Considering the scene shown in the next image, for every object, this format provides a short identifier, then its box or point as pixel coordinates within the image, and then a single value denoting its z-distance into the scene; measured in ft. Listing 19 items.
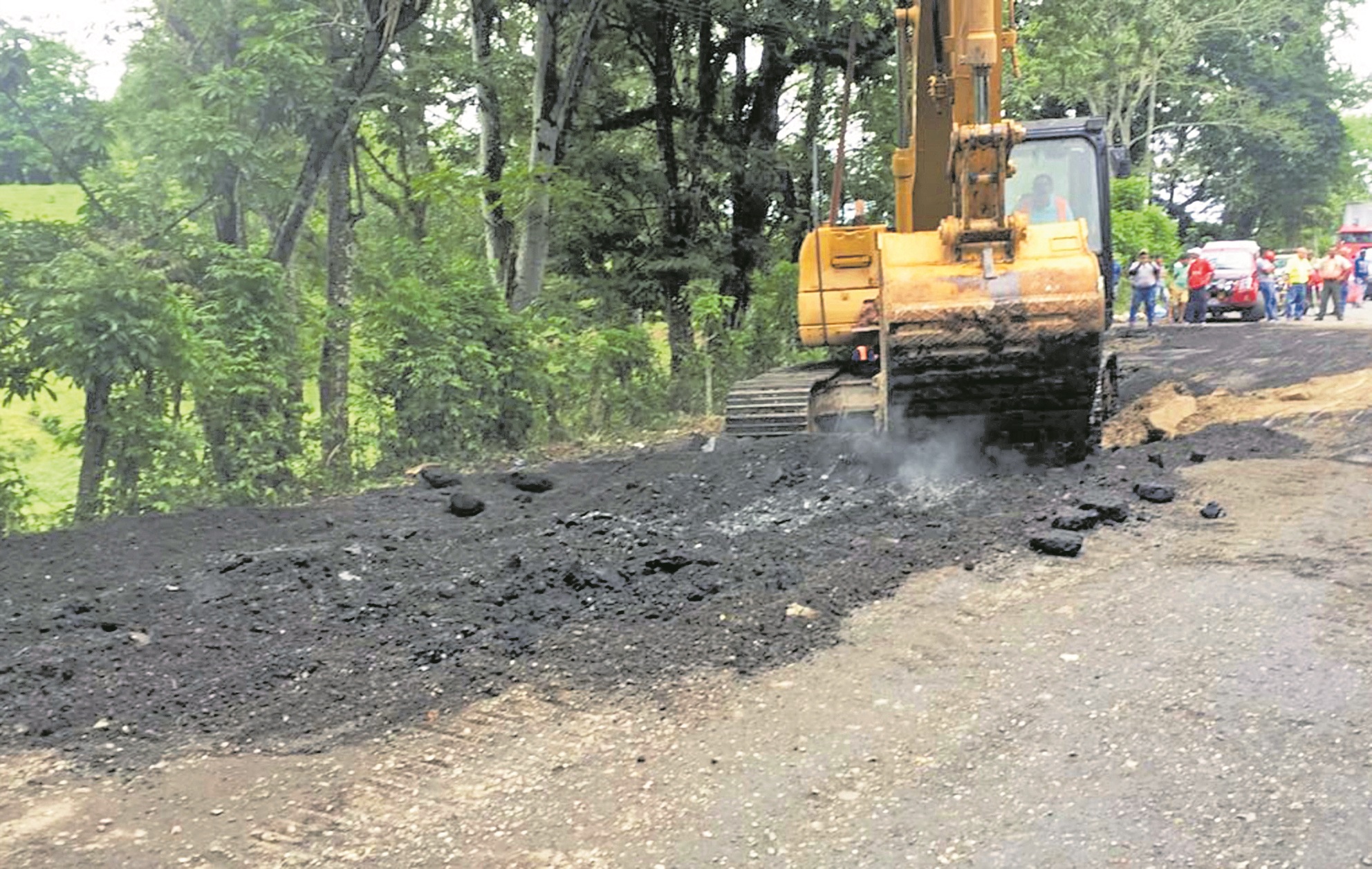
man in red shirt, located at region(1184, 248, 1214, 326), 74.84
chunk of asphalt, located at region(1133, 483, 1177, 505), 22.79
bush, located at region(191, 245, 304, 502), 28.71
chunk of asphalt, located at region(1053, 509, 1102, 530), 21.15
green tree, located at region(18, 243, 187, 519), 25.16
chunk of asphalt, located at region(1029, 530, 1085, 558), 19.62
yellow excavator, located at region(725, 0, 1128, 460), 22.33
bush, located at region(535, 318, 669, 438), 39.06
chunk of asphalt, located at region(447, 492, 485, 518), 25.26
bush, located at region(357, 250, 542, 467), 34.53
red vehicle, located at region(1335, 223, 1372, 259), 131.76
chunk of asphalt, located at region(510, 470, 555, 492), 27.99
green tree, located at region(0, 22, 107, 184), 31.42
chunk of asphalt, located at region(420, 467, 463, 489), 28.96
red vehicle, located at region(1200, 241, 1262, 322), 80.84
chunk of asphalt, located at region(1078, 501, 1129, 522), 21.49
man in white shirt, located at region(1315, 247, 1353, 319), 72.38
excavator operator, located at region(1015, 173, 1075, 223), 33.81
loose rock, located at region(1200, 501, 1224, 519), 21.54
